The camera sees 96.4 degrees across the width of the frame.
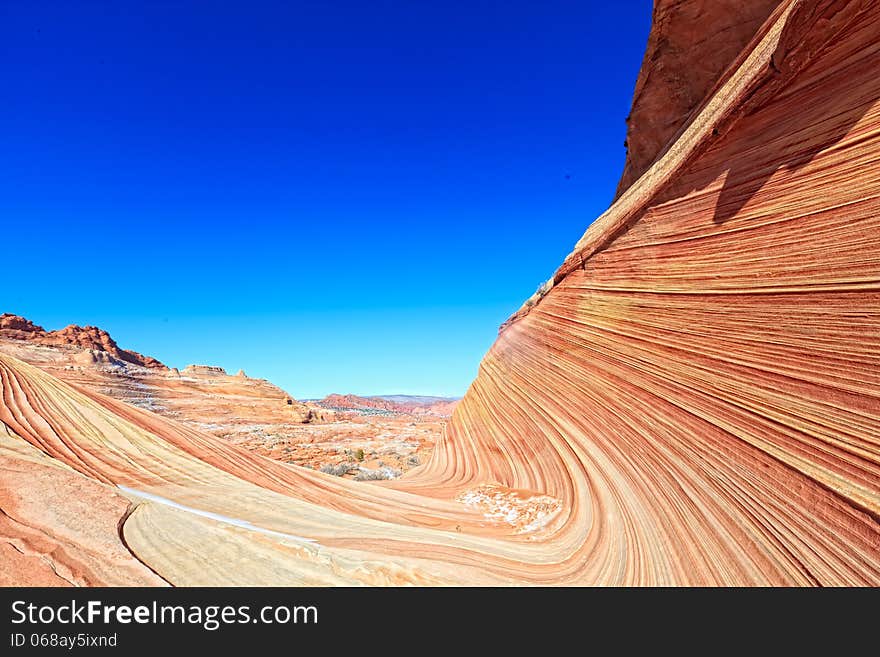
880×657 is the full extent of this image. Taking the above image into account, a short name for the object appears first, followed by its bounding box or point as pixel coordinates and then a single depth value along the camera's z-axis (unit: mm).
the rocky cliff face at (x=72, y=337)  45438
